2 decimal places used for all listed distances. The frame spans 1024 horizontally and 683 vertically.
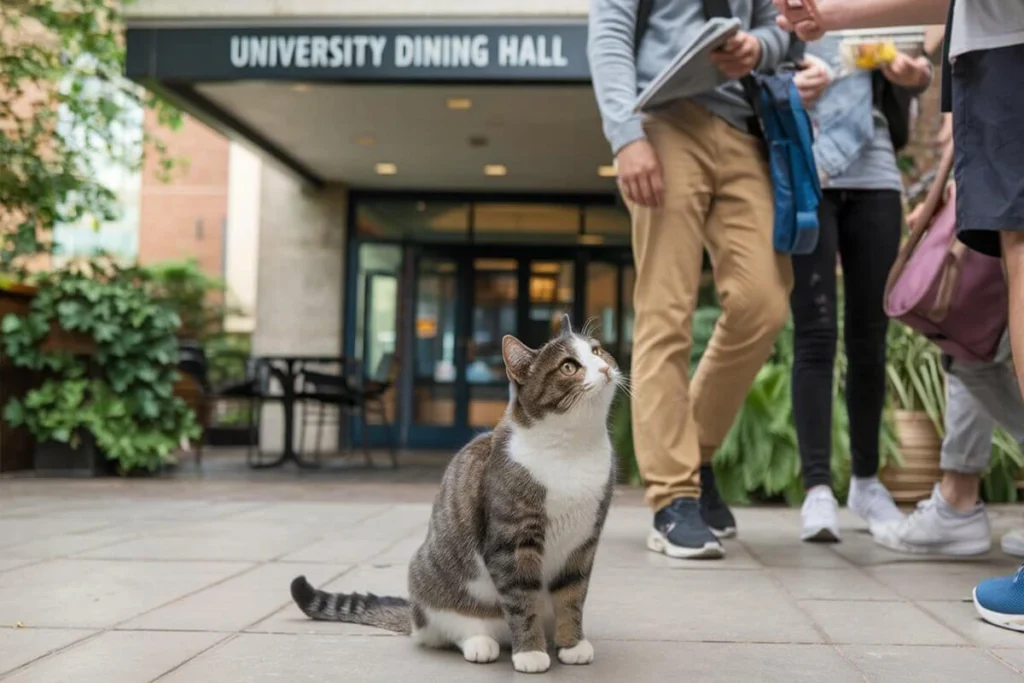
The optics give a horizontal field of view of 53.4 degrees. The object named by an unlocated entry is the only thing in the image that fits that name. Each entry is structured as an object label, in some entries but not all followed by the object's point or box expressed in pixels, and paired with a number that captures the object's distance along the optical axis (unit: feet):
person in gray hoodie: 9.91
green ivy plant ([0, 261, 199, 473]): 23.16
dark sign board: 23.91
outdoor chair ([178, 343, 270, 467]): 27.89
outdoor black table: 28.37
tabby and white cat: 5.99
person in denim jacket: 11.21
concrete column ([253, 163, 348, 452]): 39.78
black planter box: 23.52
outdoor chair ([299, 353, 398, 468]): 28.07
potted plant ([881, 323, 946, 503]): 16.57
